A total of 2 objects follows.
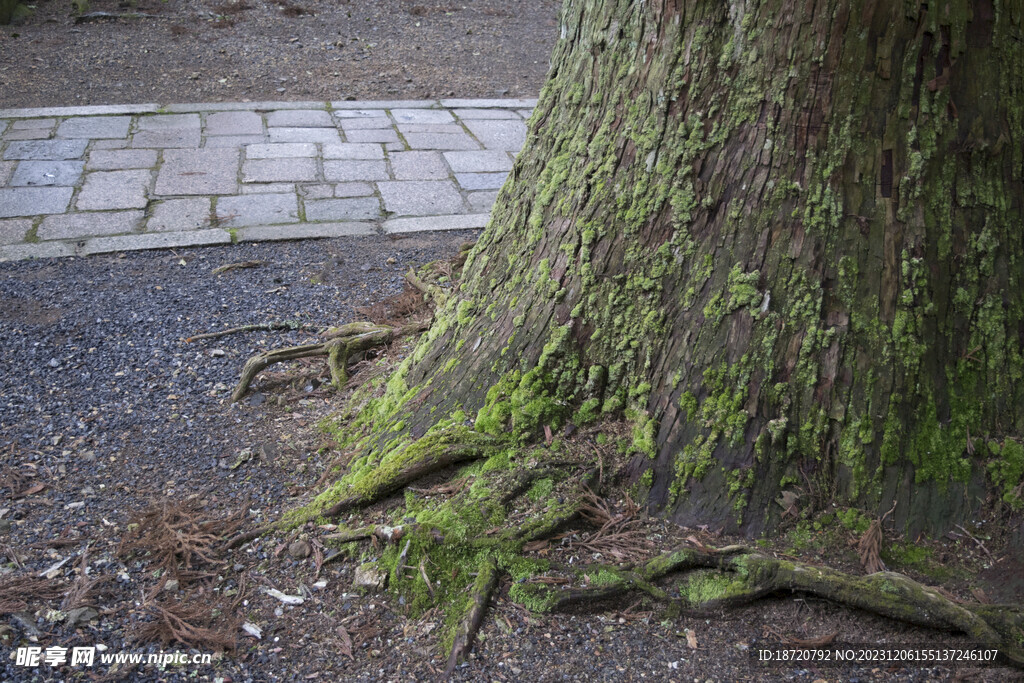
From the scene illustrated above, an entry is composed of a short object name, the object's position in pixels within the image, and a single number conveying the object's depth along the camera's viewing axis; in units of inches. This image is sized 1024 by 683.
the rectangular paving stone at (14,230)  193.2
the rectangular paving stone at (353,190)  222.5
